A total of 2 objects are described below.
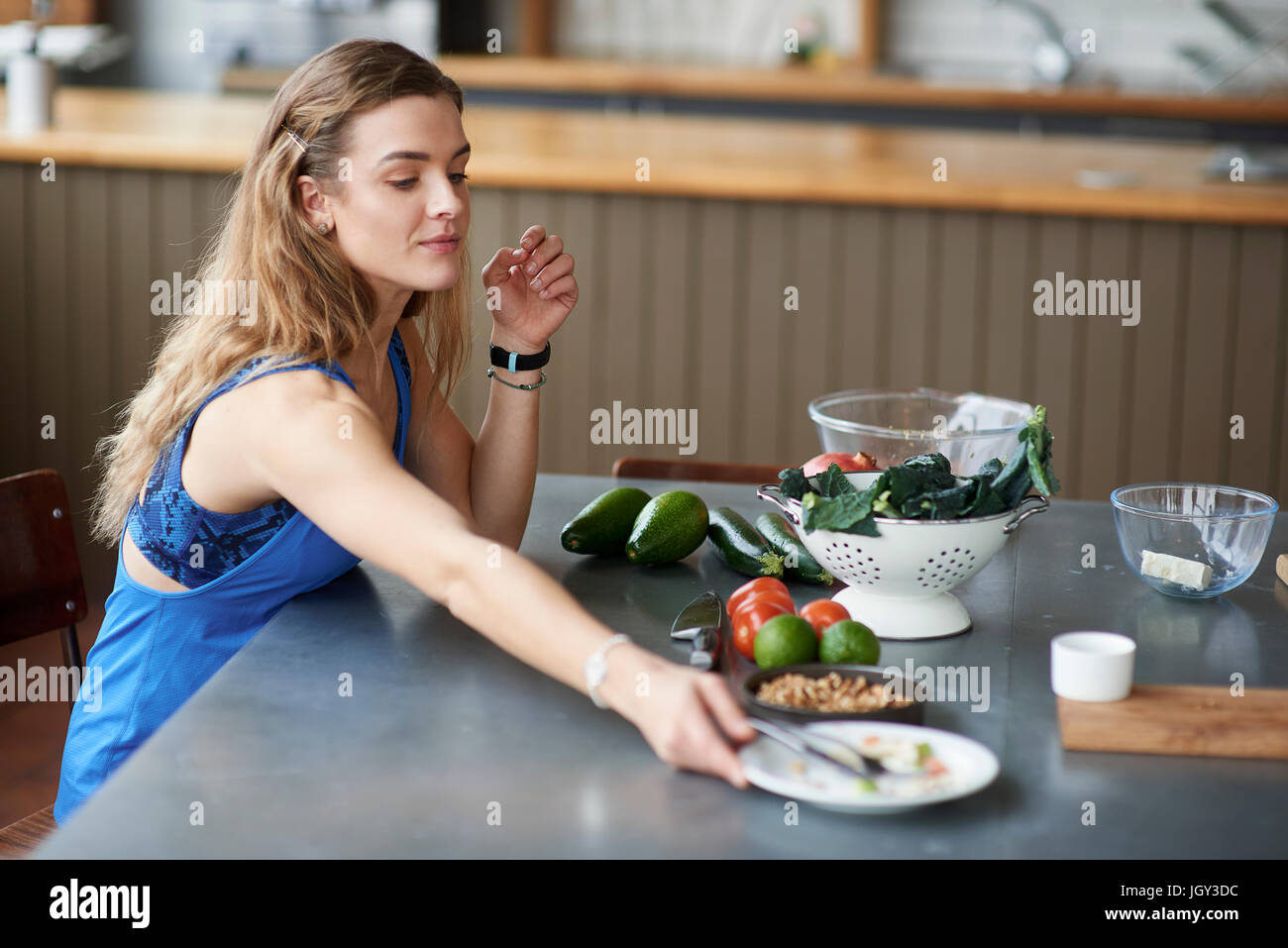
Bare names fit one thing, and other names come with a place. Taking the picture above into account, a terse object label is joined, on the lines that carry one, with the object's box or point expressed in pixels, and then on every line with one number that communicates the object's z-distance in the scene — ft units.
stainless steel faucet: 17.58
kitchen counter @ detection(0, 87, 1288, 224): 10.02
